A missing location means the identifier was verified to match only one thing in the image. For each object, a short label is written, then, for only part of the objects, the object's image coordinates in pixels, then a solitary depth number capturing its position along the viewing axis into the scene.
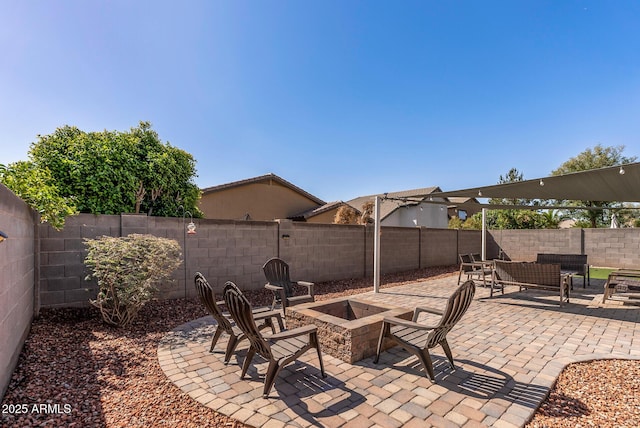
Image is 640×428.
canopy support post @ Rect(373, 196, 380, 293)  7.18
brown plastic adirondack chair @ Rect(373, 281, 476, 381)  2.81
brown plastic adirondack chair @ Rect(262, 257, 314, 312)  4.97
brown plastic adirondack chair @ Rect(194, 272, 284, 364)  3.14
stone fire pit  3.25
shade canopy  4.66
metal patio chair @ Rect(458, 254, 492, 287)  7.68
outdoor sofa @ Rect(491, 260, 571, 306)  5.81
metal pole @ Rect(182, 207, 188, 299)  5.96
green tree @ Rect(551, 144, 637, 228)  22.92
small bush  4.10
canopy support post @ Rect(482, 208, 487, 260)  9.99
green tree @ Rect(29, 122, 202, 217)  5.57
